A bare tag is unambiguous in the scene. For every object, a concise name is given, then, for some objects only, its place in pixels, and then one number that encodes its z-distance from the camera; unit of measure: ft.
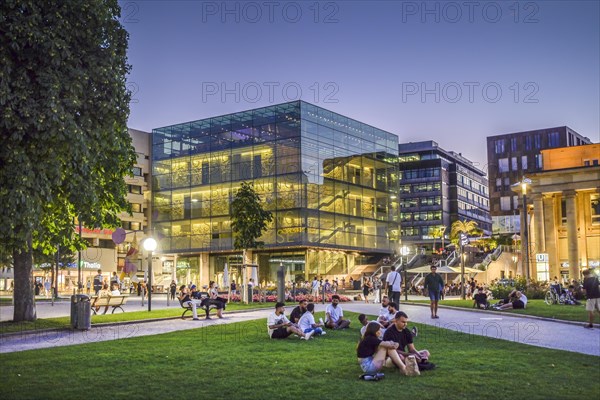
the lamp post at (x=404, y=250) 148.62
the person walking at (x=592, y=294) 64.69
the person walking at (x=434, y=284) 76.79
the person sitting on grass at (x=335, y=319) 65.77
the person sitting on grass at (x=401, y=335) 38.96
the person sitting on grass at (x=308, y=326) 56.54
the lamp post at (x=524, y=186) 121.49
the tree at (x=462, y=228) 332.60
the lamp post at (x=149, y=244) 102.63
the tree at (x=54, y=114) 59.21
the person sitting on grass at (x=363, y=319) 56.18
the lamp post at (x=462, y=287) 140.05
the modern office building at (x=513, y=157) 369.50
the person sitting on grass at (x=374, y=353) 36.40
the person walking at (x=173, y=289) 159.59
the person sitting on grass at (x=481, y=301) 95.95
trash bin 68.23
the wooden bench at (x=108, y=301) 97.60
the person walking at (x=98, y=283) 162.50
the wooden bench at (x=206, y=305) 83.61
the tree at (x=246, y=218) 137.39
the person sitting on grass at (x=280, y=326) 55.93
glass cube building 218.18
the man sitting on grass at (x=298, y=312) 61.36
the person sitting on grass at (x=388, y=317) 54.16
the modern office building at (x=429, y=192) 399.85
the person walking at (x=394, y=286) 79.87
